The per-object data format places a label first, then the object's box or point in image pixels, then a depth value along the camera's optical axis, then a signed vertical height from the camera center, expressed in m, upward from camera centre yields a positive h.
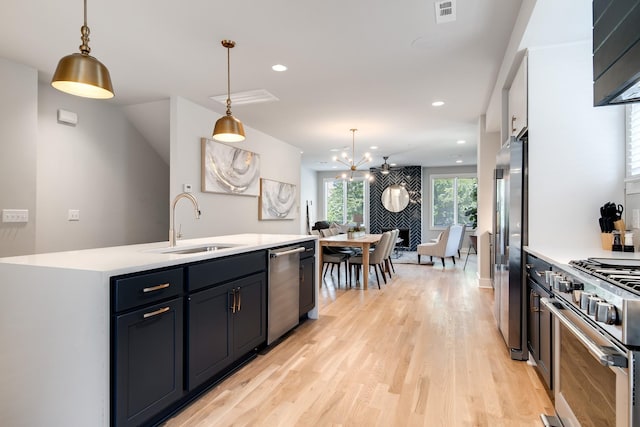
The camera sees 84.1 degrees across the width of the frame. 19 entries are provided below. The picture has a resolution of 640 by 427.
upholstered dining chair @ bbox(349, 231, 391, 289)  5.48 -0.66
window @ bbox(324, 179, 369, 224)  11.65 +0.50
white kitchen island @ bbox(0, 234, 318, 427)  1.52 -0.56
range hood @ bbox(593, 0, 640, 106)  1.30 +0.66
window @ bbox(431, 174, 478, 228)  10.54 +0.48
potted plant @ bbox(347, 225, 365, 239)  6.06 -0.32
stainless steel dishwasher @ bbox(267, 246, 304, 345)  2.88 -0.67
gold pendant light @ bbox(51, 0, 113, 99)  1.65 +0.67
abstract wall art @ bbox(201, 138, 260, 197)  4.71 +0.65
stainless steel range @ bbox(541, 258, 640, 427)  1.02 -0.43
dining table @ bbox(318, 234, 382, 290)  5.30 -0.46
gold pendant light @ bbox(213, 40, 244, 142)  2.85 +0.70
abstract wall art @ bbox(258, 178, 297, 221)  6.12 +0.25
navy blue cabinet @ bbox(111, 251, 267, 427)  1.60 -0.65
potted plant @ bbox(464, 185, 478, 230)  9.94 +0.09
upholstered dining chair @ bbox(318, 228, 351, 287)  5.57 -0.67
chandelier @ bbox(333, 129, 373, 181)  6.30 +1.42
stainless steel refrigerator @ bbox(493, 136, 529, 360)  2.64 -0.25
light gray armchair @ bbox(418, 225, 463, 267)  7.30 -0.67
